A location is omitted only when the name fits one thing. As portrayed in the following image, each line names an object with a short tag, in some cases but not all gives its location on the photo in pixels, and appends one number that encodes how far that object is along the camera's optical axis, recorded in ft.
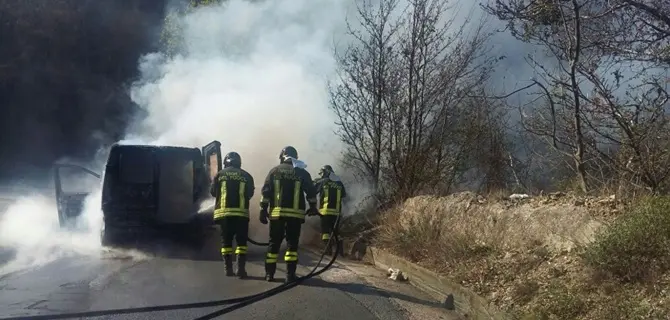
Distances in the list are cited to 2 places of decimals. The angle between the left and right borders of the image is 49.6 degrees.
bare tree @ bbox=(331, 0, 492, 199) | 47.44
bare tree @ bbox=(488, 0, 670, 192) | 25.27
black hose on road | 22.12
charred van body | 41.34
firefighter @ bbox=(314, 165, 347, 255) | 39.29
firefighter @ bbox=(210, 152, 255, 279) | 32.12
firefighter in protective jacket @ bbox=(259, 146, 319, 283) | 30.58
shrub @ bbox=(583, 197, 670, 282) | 19.54
